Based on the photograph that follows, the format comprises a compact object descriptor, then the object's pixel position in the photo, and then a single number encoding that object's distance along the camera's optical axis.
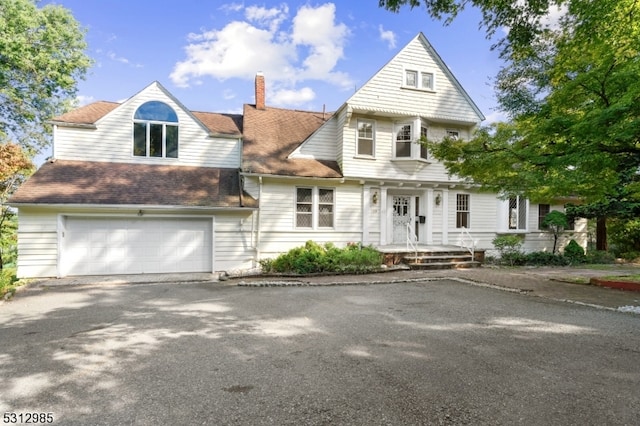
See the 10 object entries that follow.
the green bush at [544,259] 14.39
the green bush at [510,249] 14.29
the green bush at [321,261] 11.54
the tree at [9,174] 12.26
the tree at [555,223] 15.57
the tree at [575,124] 6.05
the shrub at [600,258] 15.37
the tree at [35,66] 17.05
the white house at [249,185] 11.51
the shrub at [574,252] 15.04
